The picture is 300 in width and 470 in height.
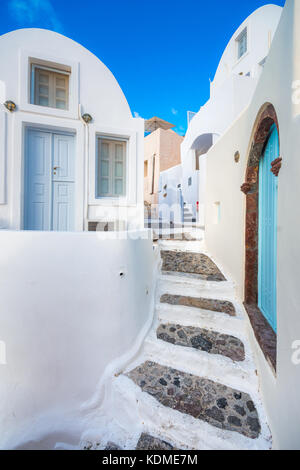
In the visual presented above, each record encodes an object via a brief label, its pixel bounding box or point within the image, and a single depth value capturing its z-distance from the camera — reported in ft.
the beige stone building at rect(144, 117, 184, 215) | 57.06
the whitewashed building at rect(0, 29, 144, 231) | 13.34
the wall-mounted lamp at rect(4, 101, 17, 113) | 13.06
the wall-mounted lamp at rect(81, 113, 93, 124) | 14.60
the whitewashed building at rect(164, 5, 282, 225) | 26.81
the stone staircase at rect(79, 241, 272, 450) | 6.74
